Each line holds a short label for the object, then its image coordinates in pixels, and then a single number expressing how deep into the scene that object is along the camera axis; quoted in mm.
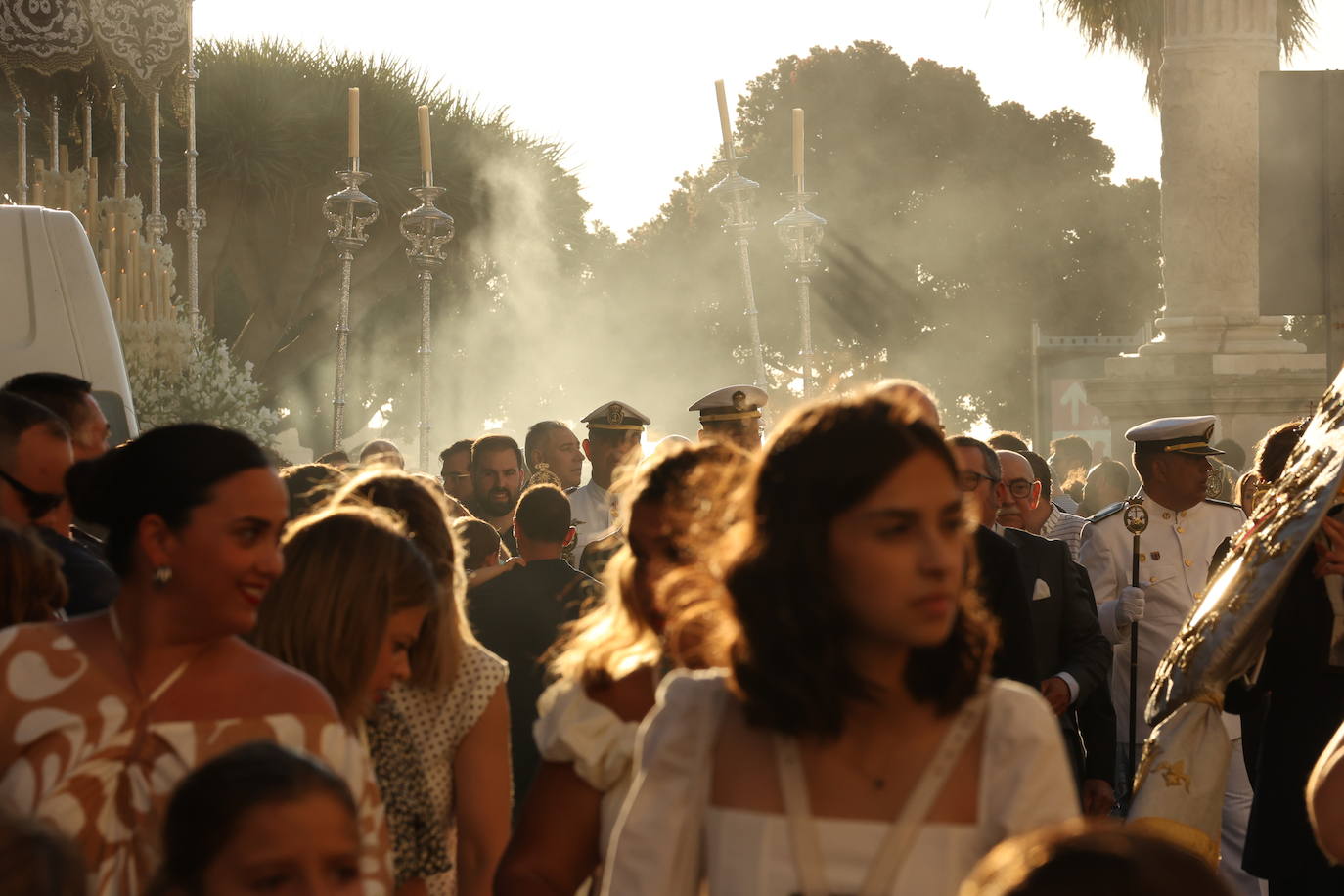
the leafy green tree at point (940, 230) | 48156
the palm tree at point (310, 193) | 36594
